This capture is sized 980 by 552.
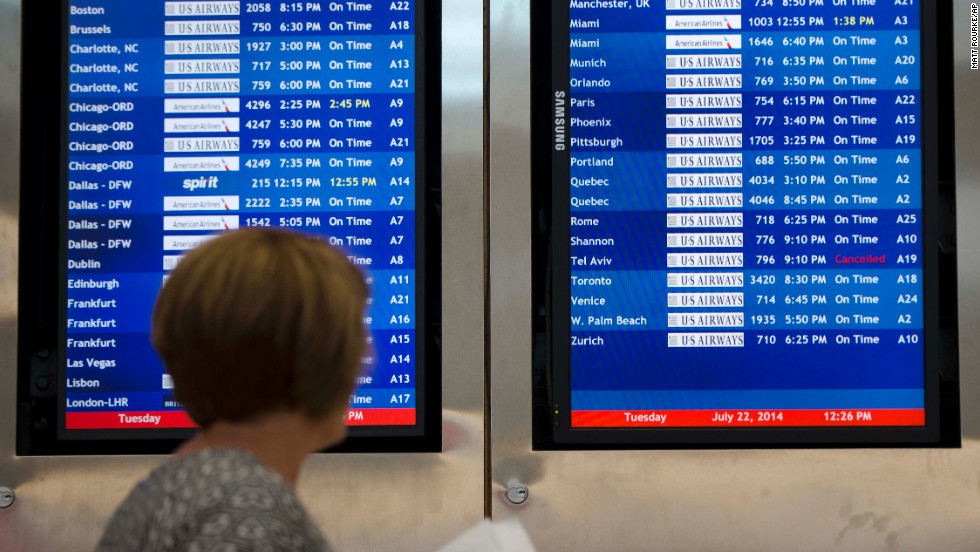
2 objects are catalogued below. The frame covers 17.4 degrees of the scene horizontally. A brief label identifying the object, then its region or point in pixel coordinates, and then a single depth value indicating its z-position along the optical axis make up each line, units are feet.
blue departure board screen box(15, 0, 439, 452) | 16.21
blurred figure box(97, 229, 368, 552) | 12.45
